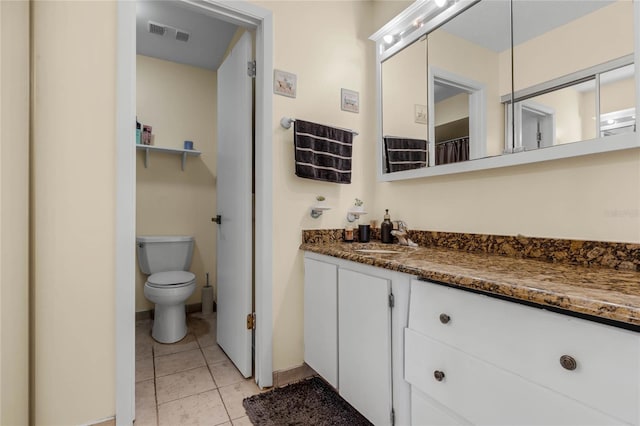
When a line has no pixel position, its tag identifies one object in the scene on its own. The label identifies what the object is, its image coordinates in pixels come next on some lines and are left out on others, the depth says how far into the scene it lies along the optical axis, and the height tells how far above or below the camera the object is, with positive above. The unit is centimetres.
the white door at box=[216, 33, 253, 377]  183 +4
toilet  230 -54
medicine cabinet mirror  107 +59
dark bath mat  144 -100
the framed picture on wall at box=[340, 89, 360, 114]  202 +76
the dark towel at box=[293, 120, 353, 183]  176 +37
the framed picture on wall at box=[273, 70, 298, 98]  176 +77
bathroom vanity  64 -36
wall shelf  275 +59
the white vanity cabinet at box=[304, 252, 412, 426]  112 -53
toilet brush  306 -90
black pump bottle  189 -11
